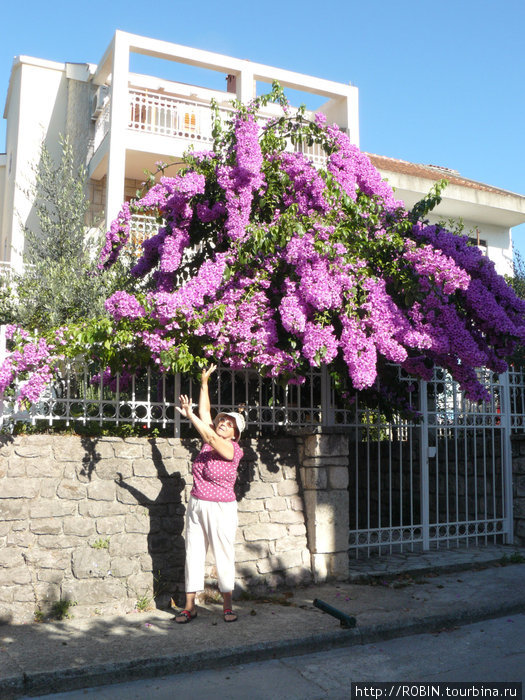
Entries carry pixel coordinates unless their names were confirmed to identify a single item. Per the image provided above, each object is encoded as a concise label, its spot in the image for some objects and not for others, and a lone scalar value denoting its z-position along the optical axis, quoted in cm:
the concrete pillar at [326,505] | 606
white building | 1298
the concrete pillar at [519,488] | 809
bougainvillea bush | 521
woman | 496
